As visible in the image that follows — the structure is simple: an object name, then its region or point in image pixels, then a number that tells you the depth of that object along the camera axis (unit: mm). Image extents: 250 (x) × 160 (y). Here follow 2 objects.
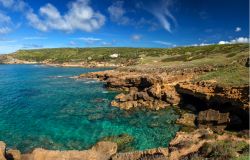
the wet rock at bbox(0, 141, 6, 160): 11717
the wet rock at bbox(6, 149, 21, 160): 12801
